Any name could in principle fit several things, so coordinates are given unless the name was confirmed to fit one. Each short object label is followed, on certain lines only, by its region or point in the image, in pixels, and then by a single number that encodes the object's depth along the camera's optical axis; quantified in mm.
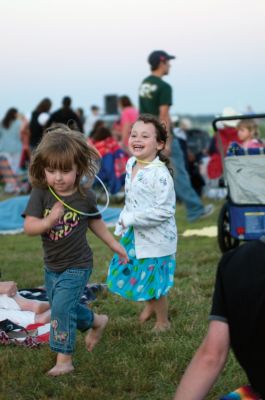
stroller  7031
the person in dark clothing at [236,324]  2393
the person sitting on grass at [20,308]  4879
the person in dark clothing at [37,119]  14859
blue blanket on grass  10135
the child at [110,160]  13617
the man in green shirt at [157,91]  8789
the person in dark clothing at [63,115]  13688
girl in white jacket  4739
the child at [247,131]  9672
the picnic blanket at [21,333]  4474
